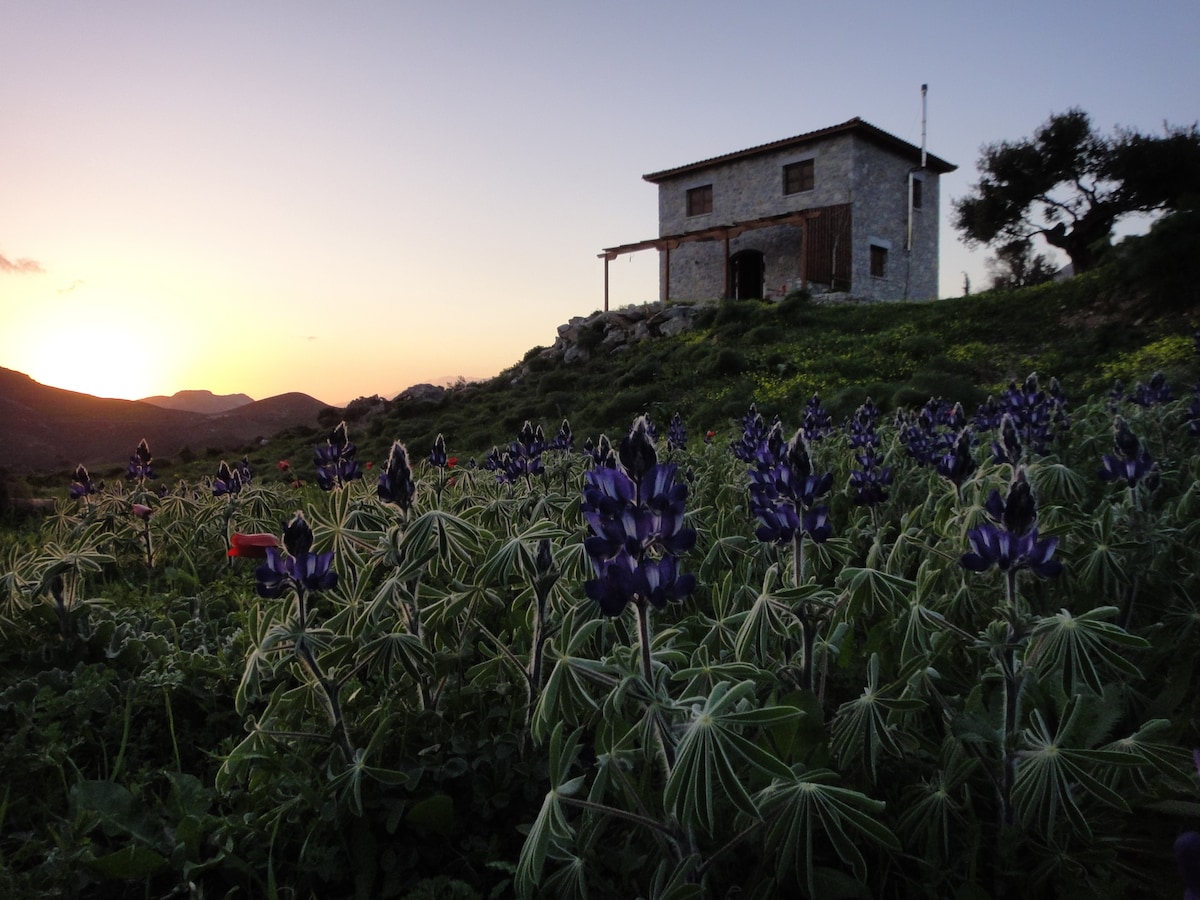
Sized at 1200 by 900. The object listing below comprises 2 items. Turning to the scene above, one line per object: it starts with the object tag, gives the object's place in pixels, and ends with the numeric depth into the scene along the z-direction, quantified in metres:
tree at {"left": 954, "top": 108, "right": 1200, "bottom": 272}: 26.53
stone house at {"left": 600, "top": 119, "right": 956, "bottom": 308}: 26.23
